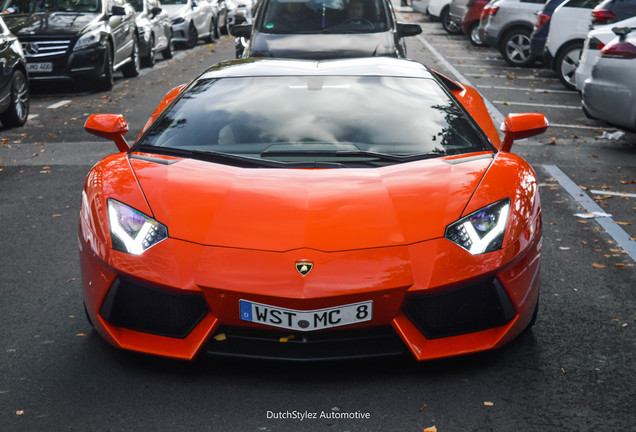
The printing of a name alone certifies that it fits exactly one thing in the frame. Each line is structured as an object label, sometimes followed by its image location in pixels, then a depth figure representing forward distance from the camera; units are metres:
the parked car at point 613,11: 13.69
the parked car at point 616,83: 9.32
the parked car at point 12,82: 10.77
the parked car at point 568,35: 14.99
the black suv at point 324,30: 10.73
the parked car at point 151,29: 18.19
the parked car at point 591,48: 11.42
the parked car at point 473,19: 23.82
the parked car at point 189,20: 22.80
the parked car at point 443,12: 29.22
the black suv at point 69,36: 14.22
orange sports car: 3.52
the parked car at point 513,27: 19.00
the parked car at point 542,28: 16.81
